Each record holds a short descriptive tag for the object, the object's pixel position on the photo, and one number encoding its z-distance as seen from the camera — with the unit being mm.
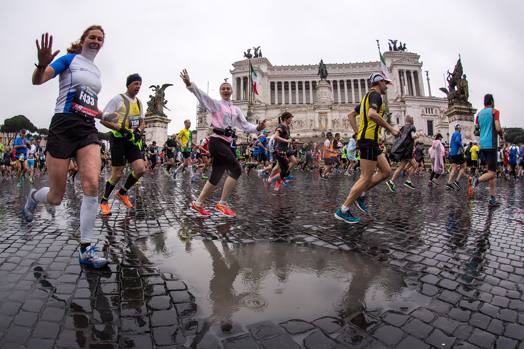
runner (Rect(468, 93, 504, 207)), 6621
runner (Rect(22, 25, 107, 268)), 2961
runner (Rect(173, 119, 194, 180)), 12309
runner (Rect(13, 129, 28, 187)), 12947
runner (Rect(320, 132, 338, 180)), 14633
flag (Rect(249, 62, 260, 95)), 43269
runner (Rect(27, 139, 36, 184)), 13964
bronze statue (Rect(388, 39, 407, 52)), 79894
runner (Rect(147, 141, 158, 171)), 17781
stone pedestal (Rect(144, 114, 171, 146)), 29688
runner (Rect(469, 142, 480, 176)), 13703
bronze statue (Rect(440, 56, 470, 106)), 20853
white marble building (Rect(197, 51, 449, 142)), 49781
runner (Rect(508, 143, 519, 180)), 15711
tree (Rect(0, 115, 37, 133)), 79388
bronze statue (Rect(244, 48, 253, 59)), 78544
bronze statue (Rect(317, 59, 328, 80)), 55450
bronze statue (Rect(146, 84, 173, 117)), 29789
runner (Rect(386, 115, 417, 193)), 8930
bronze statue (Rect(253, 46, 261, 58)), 85125
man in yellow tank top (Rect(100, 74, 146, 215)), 5086
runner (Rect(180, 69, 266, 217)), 5125
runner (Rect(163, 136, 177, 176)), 15253
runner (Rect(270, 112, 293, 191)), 8353
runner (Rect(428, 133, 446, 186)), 11227
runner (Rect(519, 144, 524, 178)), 17578
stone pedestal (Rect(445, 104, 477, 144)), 20656
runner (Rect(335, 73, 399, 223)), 4711
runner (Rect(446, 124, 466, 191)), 9805
